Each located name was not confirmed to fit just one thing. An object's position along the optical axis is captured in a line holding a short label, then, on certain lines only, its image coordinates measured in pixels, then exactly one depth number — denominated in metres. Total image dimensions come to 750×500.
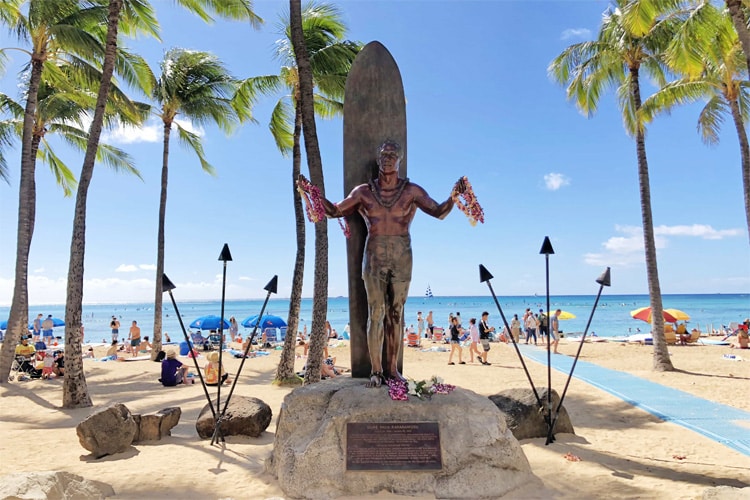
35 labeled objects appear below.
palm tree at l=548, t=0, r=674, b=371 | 12.90
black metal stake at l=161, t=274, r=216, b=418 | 6.45
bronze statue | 4.95
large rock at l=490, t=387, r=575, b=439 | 6.67
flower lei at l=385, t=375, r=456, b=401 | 4.75
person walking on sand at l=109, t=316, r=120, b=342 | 21.74
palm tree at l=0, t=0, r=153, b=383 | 11.27
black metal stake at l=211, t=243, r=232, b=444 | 6.80
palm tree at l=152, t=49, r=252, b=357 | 16.67
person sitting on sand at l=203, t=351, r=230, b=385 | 11.37
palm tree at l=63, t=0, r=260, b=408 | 9.12
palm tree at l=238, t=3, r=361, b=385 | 12.07
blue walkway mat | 7.10
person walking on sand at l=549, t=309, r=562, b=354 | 18.24
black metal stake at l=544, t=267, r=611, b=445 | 6.35
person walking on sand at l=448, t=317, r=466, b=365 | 15.66
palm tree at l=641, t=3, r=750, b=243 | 10.72
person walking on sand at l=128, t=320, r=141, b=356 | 19.59
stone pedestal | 4.34
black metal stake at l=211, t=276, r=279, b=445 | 6.55
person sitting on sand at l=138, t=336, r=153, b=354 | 20.97
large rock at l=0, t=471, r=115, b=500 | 3.47
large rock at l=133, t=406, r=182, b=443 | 6.72
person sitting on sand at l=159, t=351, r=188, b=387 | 11.88
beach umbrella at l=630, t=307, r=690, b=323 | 22.44
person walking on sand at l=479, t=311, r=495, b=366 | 15.70
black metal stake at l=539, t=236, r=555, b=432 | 6.57
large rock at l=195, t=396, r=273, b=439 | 6.90
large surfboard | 5.75
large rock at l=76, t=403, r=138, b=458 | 6.04
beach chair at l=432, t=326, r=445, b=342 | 26.38
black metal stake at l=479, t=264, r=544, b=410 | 6.21
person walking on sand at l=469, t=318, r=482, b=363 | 15.81
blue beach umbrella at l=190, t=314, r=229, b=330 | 24.73
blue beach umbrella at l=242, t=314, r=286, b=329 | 24.75
